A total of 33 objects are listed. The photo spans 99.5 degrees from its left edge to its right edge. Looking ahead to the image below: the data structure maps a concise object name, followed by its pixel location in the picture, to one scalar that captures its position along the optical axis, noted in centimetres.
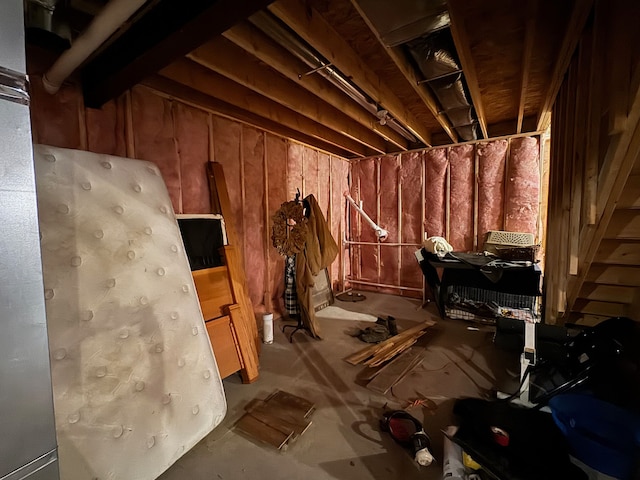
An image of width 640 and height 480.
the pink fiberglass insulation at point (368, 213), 494
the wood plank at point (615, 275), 217
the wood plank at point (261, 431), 164
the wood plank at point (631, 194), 153
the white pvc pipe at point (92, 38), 118
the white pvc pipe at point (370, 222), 454
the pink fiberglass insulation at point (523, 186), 372
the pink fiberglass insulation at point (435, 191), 432
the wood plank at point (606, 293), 235
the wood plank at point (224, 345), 213
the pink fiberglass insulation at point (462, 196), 415
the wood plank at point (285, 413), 175
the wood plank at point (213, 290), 217
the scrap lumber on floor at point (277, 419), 168
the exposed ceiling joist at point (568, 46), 160
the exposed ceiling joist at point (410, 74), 167
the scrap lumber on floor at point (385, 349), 253
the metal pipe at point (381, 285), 459
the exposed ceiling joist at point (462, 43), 160
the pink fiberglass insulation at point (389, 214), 473
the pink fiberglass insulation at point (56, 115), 177
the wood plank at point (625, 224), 170
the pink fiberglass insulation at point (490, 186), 394
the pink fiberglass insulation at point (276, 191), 353
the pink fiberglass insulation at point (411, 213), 453
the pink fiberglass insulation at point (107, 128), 204
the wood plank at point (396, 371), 216
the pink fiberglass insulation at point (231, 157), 289
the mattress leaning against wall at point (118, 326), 112
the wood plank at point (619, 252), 192
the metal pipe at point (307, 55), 170
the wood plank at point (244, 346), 225
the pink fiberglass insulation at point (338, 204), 476
